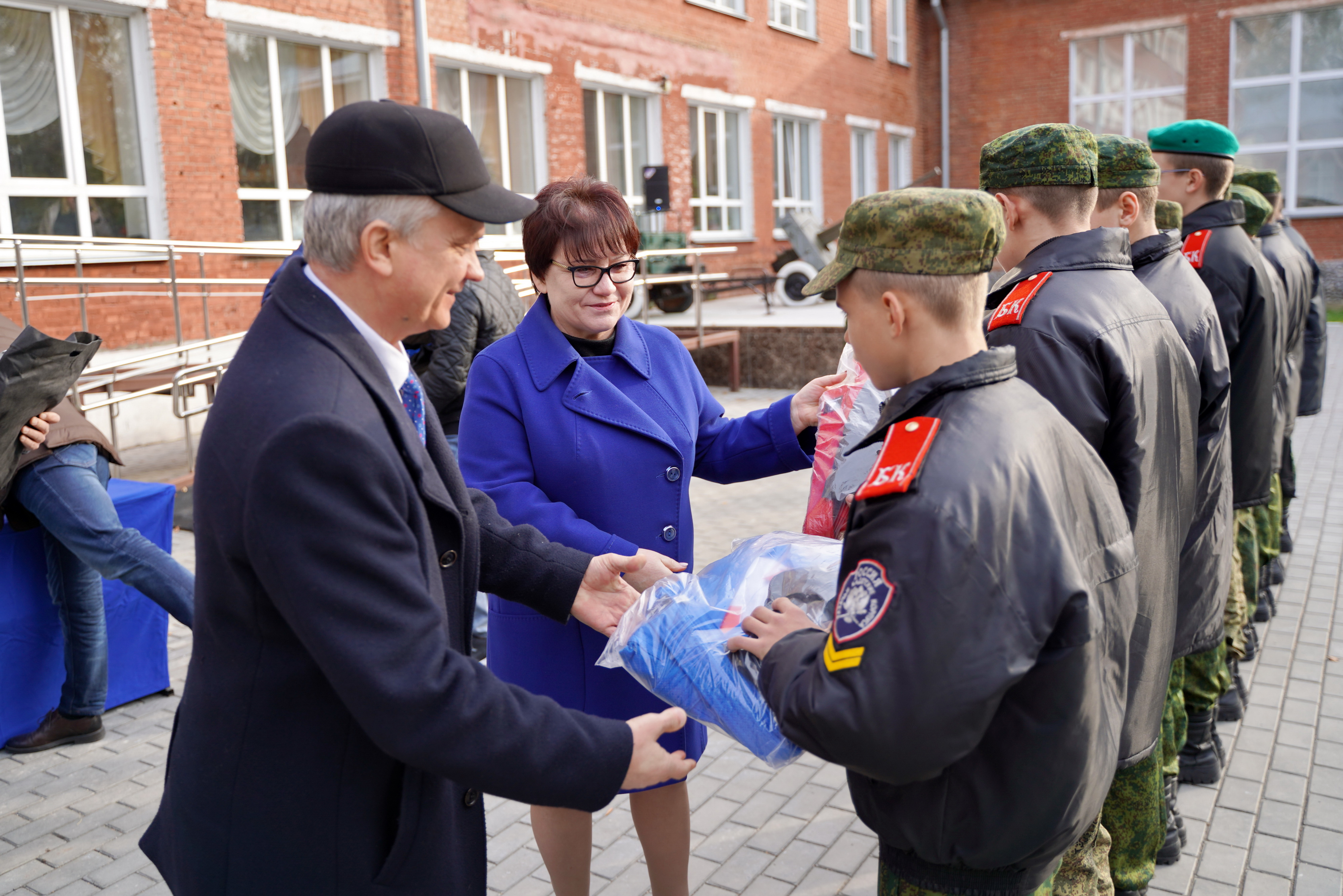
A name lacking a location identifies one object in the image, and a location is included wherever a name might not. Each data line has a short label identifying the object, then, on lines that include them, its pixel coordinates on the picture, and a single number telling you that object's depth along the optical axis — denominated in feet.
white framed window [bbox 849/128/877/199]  77.51
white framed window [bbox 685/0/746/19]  60.70
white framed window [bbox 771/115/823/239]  68.39
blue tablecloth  13.23
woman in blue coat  8.50
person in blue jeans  12.84
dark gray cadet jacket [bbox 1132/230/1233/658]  10.32
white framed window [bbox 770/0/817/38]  67.36
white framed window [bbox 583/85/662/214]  55.26
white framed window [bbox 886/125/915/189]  81.66
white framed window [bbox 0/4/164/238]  32.14
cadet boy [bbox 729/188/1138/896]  4.80
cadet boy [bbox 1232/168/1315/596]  17.58
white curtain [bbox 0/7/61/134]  31.89
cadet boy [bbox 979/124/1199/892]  7.80
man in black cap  4.68
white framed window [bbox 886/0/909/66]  81.30
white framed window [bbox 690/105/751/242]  61.93
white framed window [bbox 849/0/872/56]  76.02
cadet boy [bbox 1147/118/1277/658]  13.75
